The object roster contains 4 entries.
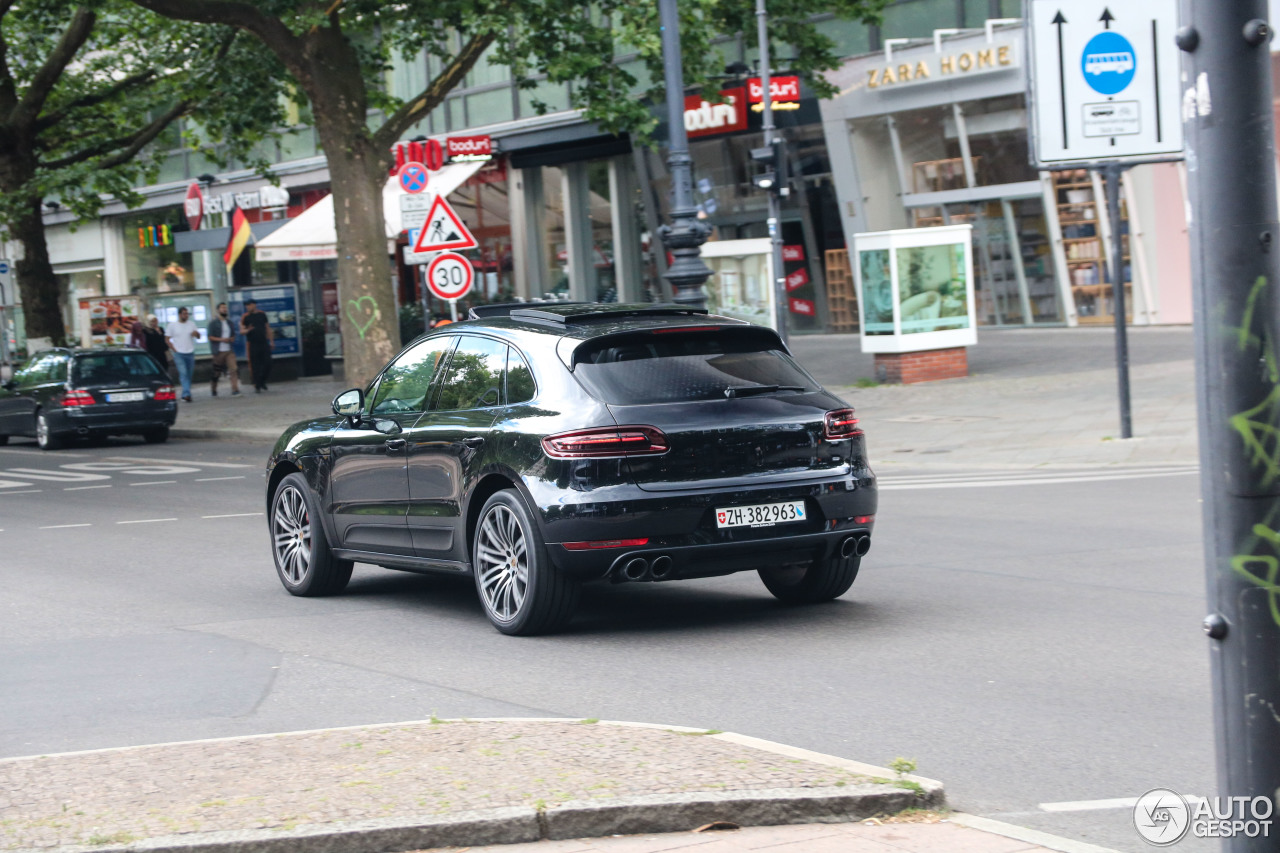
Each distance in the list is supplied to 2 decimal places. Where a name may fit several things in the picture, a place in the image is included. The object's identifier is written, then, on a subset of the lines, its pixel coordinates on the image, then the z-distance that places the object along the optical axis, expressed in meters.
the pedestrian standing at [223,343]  33.15
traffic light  25.08
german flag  40.75
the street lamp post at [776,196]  24.66
